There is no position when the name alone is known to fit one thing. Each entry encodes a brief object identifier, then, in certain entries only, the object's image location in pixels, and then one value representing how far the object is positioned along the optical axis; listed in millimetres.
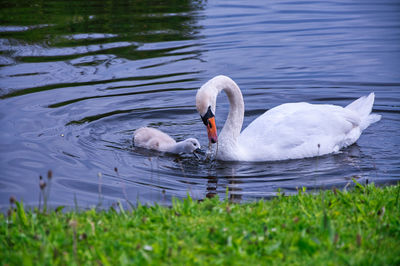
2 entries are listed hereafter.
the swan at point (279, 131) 14977
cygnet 15508
